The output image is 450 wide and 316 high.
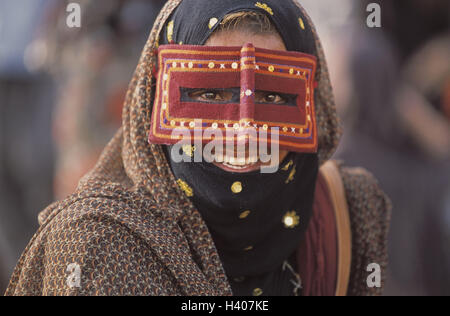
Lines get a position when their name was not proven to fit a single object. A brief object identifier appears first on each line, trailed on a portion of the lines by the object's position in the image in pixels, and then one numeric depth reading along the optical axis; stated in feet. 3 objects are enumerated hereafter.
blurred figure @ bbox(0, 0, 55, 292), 15.58
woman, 5.95
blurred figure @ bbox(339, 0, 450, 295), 13.09
